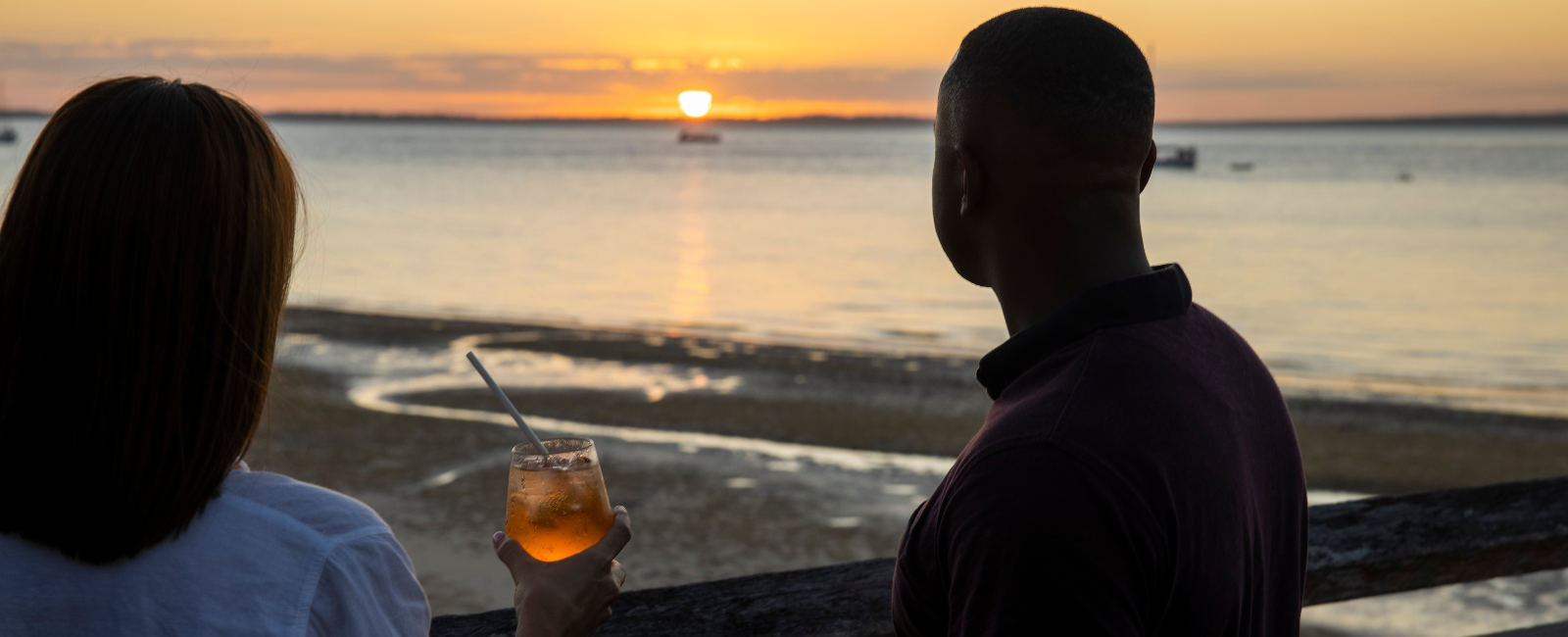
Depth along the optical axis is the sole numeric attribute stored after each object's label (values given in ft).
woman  4.86
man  4.39
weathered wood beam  9.67
